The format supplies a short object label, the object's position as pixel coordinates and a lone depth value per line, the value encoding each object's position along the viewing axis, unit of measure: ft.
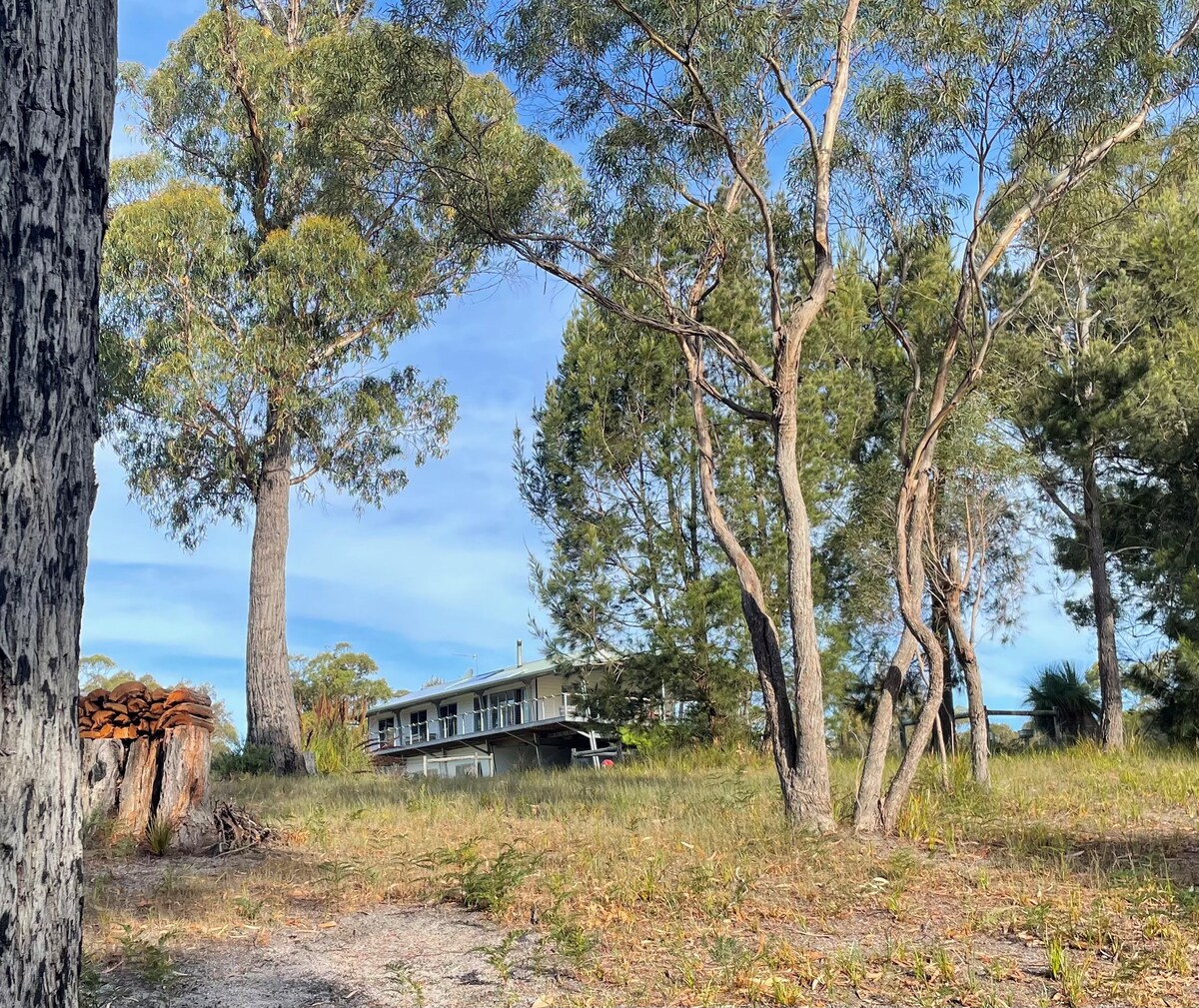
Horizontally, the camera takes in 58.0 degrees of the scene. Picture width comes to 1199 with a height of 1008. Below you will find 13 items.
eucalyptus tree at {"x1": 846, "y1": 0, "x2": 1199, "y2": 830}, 28.09
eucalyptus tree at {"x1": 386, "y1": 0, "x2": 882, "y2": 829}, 26.78
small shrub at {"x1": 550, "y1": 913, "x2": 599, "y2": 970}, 15.40
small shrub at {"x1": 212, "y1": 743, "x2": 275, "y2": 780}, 49.11
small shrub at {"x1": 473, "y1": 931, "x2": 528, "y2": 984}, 14.71
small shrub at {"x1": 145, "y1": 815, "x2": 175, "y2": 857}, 24.82
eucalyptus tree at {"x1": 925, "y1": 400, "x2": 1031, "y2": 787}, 31.78
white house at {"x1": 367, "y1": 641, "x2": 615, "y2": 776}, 106.01
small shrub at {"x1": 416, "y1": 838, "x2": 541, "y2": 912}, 18.75
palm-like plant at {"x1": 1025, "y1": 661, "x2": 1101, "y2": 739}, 57.82
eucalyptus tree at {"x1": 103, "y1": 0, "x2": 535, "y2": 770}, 53.06
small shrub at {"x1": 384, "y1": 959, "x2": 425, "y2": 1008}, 14.06
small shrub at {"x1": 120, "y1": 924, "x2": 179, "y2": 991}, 14.60
